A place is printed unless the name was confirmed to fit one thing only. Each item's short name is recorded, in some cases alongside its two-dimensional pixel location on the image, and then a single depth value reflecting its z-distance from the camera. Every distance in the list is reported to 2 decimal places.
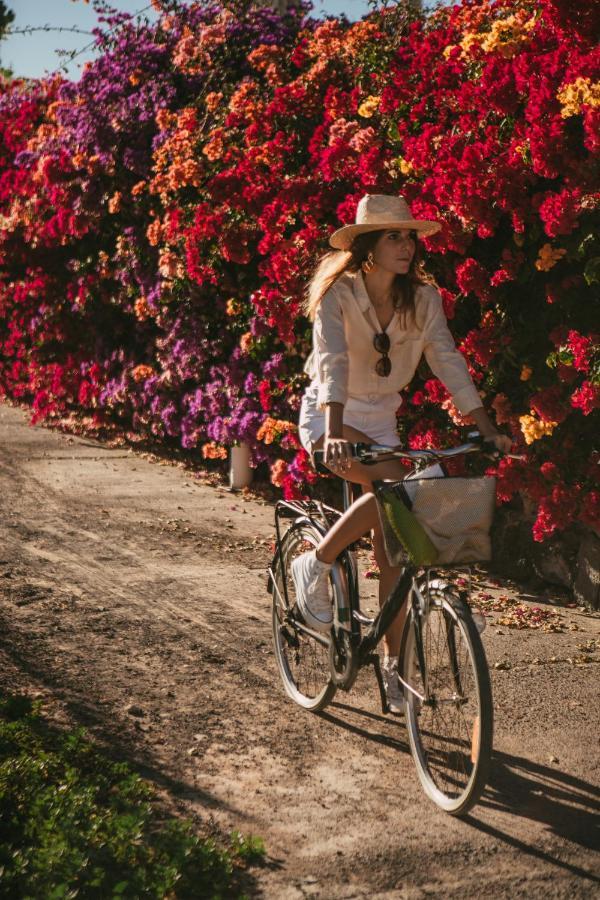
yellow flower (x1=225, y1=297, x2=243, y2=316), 16.70
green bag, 6.91
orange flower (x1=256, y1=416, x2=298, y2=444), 15.79
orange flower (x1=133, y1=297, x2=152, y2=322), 19.31
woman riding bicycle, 8.01
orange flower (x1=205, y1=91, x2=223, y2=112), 17.77
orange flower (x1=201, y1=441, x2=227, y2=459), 18.02
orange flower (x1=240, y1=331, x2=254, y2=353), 16.45
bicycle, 6.75
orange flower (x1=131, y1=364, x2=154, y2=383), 20.02
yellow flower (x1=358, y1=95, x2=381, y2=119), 13.57
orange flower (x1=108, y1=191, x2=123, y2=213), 20.08
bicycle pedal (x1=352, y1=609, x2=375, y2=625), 8.09
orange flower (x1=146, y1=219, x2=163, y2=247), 18.30
